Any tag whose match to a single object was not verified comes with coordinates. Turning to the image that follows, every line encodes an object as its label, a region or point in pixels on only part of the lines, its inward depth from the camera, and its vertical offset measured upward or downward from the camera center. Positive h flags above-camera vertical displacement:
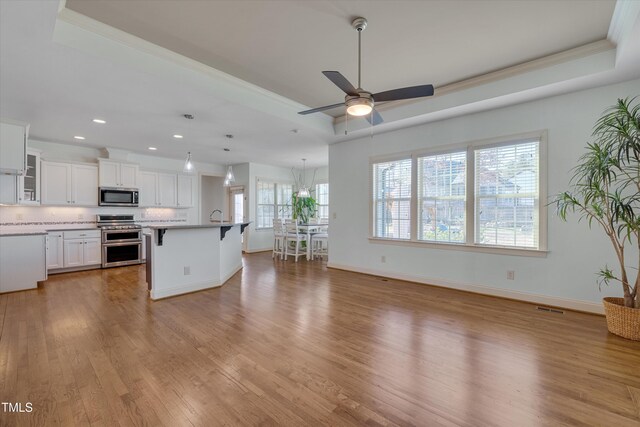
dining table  7.23 -0.45
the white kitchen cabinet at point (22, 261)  4.29 -0.77
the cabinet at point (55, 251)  5.39 -0.74
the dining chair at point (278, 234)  7.51 -0.59
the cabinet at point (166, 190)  6.96 +0.58
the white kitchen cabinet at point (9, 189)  4.67 +0.38
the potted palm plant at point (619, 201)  2.71 +0.12
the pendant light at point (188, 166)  4.68 +0.76
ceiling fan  2.53 +1.08
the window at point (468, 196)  3.87 +0.26
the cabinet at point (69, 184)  5.57 +0.57
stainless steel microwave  6.20 +0.35
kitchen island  3.93 -0.70
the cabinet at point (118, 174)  6.17 +0.85
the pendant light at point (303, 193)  7.71 +0.52
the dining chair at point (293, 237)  7.12 -0.65
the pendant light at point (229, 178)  5.31 +0.64
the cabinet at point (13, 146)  4.14 +0.97
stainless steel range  6.07 -0.62
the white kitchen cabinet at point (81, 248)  5.61 -0.73
